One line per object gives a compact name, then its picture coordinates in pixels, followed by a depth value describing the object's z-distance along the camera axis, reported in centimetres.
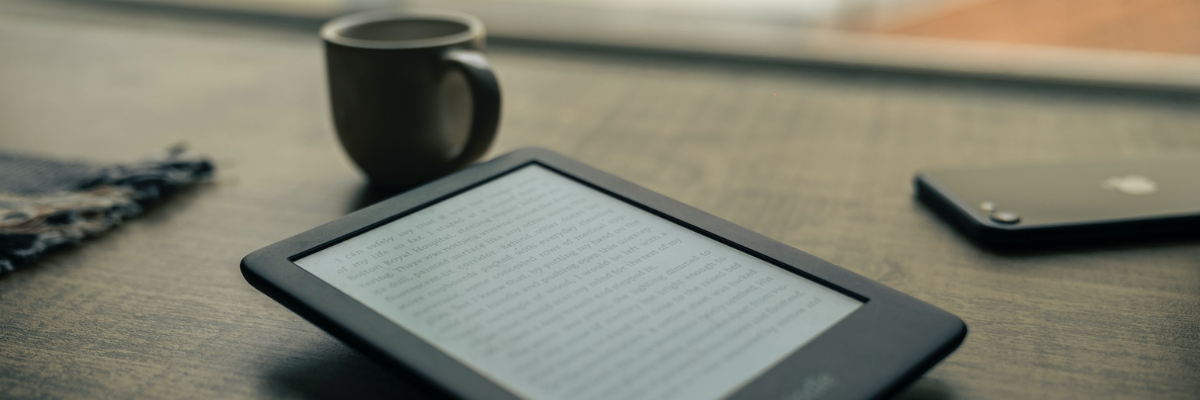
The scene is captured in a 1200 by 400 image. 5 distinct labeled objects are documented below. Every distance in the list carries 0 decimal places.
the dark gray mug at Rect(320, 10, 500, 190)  48
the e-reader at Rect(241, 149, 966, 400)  29
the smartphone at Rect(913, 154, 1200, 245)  46
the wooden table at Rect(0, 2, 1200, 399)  36
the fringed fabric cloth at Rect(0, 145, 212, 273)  45
